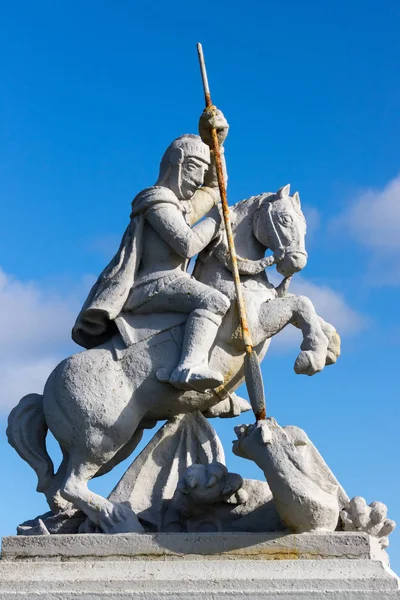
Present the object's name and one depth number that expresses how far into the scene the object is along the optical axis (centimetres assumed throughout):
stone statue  1150
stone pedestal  1034
